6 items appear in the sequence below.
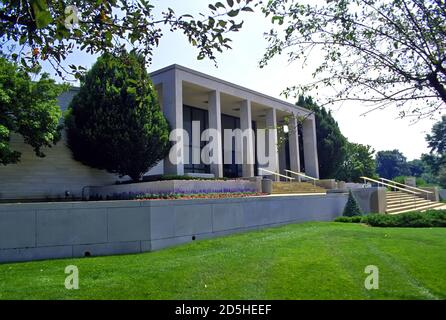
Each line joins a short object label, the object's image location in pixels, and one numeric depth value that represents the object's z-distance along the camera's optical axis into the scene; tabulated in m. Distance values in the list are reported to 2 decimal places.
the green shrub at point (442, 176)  51.16
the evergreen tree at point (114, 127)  14.74
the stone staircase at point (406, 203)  19.06
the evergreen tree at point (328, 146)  29.77
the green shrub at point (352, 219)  13.97
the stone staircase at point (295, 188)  19.05
